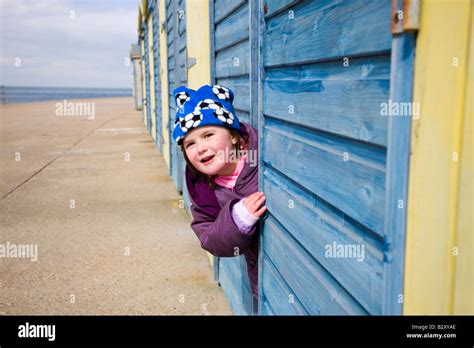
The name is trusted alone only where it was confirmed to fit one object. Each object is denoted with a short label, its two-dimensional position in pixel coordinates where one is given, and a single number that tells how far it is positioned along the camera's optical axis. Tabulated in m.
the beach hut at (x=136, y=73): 28.88
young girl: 2.32
